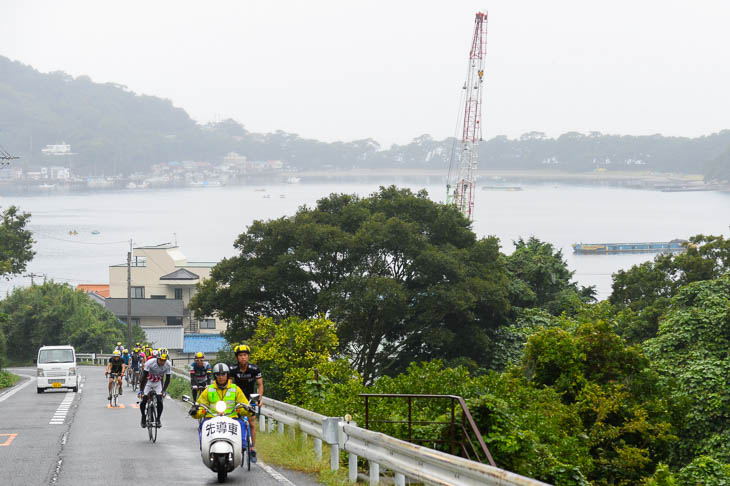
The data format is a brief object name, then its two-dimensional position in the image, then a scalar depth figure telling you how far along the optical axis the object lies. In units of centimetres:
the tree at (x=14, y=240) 6217
